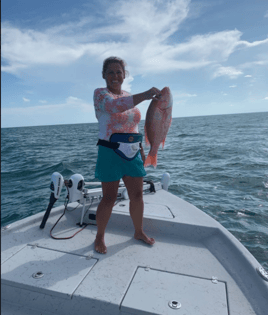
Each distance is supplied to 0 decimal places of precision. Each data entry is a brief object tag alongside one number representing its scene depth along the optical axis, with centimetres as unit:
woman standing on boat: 229
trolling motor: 292
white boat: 183
